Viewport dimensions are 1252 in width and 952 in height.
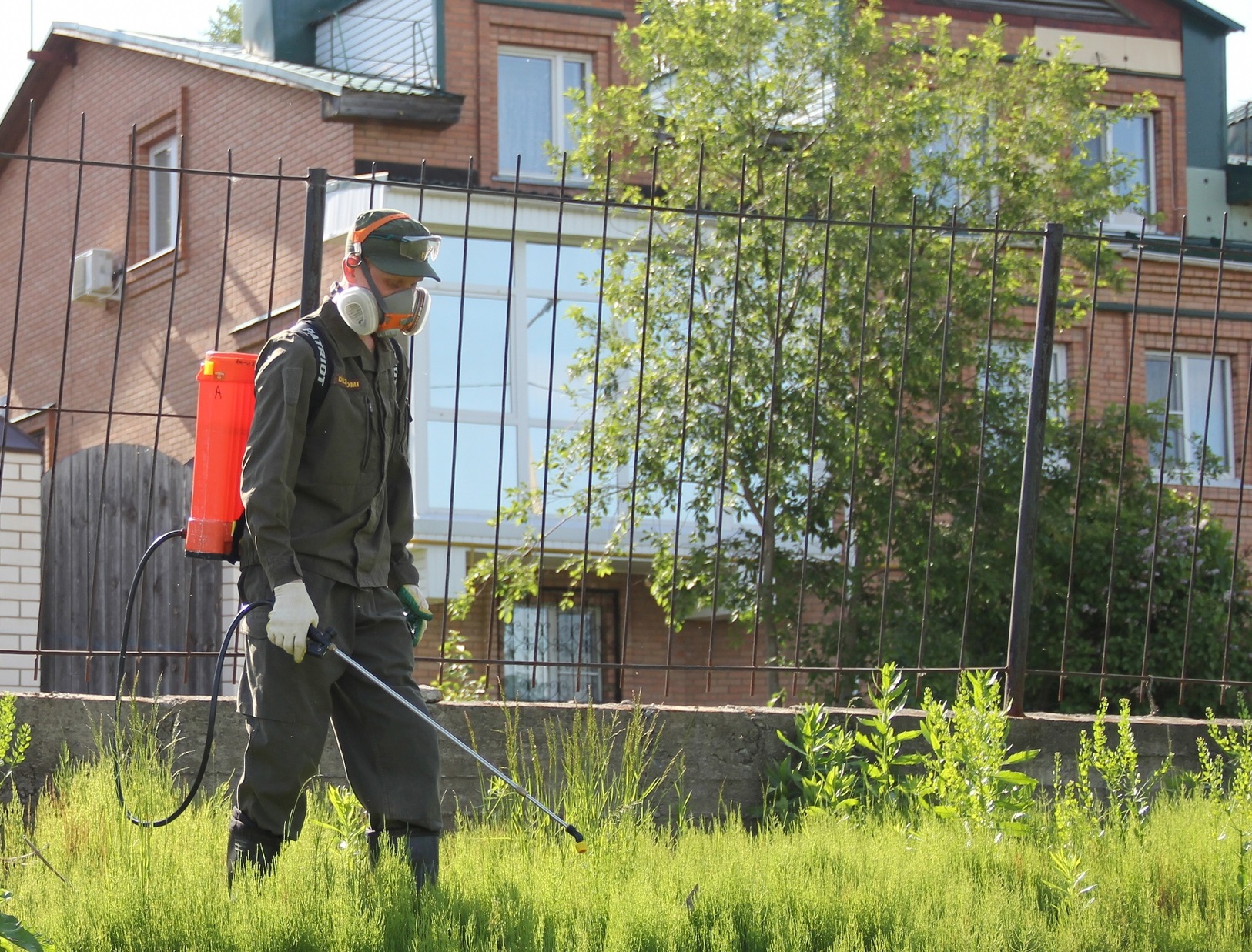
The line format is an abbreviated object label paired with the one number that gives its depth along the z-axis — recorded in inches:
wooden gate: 594.5
